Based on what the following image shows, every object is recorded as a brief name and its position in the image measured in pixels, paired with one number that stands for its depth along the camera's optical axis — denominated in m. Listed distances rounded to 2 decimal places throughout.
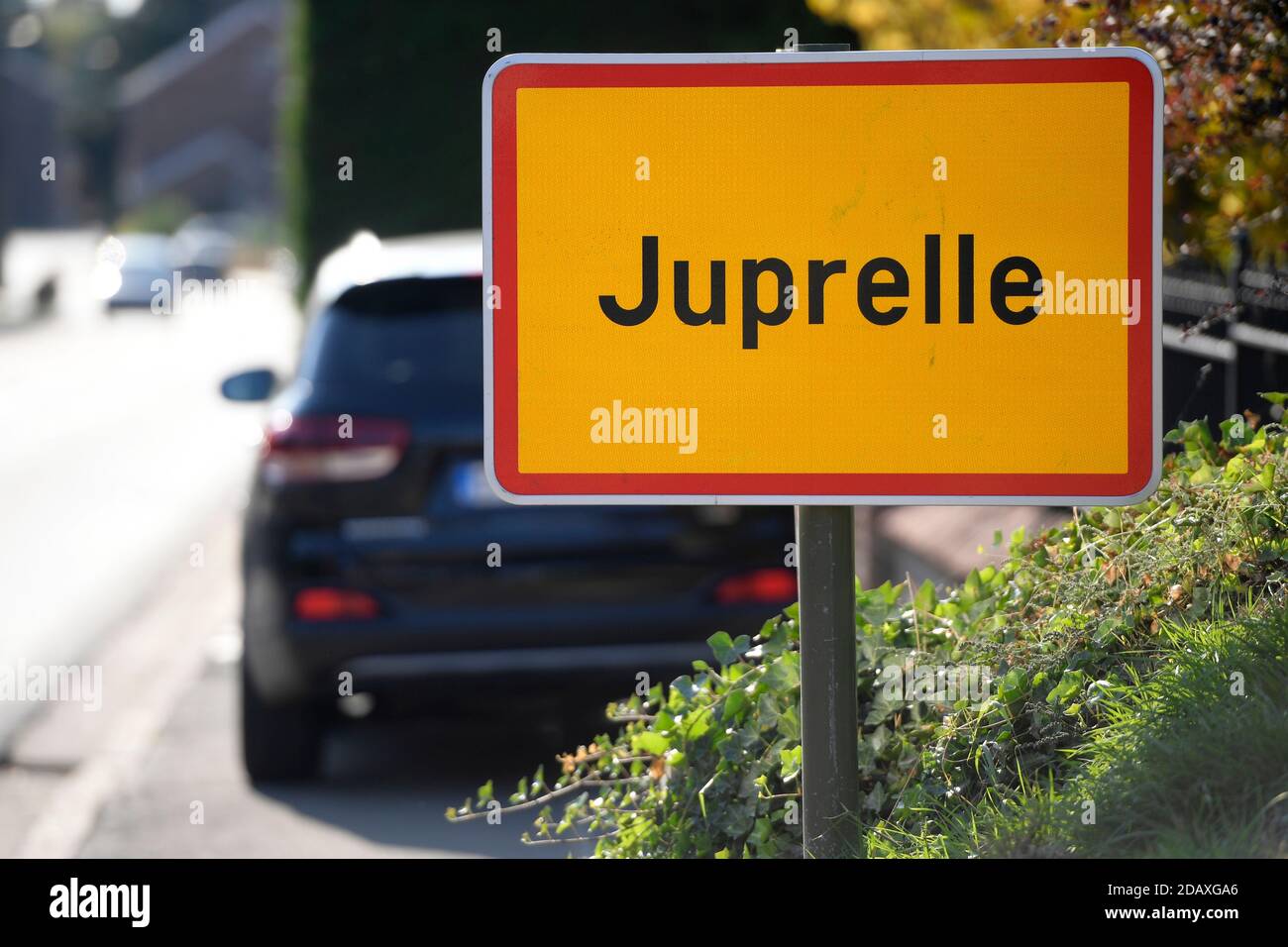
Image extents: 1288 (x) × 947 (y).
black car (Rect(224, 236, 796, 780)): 5.74
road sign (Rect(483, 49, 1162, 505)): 2.72
